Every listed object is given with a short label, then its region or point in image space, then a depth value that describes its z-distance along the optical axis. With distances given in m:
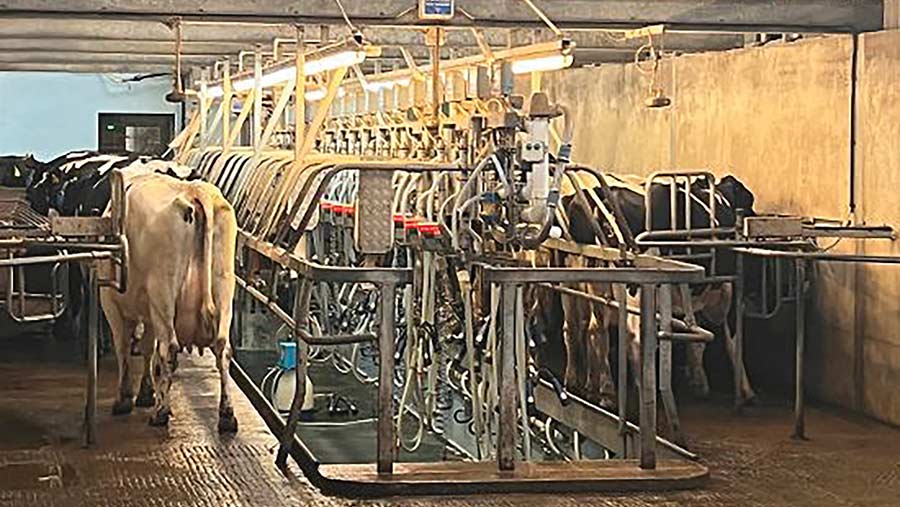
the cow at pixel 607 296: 8.91
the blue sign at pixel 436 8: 8.55
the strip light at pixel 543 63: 8.35
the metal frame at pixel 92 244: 7.55
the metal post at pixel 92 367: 7.67
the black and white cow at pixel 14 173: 17.31
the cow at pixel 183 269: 8.30
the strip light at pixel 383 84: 12.15
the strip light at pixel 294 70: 8.67
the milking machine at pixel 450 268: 6.90
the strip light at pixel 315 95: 12.81
